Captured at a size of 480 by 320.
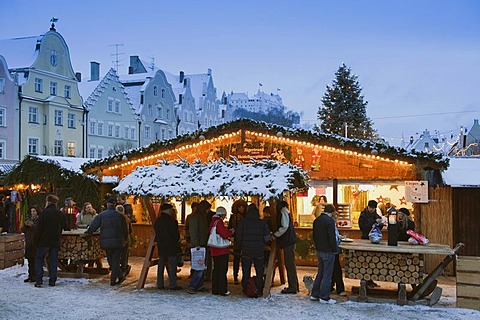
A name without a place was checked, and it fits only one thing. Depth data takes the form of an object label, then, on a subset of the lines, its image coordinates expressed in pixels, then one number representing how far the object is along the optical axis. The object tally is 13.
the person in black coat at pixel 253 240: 9.43
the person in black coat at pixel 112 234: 10.33
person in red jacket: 9.60
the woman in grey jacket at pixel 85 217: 12.29
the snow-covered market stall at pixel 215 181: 9.35
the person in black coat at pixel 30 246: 10.77
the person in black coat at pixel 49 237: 10.12
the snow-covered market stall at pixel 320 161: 12.30
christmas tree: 24.59
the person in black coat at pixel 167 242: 10.01
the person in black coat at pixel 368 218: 10.45
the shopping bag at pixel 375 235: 9.30
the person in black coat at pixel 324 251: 8.93
